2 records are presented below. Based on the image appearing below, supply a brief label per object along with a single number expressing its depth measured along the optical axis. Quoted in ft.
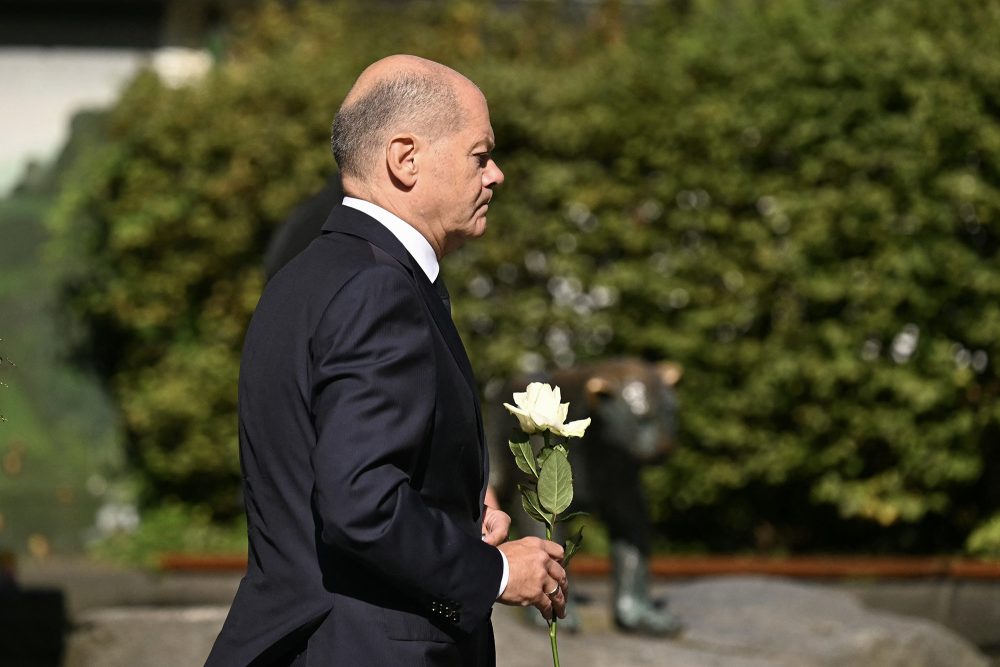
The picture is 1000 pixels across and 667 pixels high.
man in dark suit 15.29
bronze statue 40.96
